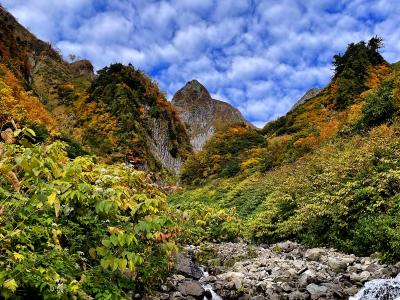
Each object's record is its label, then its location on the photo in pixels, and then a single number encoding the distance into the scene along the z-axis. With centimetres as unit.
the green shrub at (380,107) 2181
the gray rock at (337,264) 1101
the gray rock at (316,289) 946
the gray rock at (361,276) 1001
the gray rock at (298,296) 943
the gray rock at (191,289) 927
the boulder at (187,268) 1080
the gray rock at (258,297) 948
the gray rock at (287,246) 1526
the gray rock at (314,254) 1253
